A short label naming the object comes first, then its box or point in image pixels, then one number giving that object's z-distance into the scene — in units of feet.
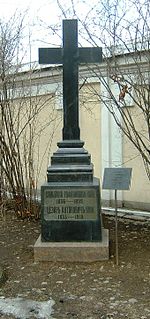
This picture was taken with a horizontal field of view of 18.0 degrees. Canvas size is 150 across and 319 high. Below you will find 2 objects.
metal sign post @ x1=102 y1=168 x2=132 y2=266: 17.98
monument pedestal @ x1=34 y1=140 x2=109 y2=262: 18.40
